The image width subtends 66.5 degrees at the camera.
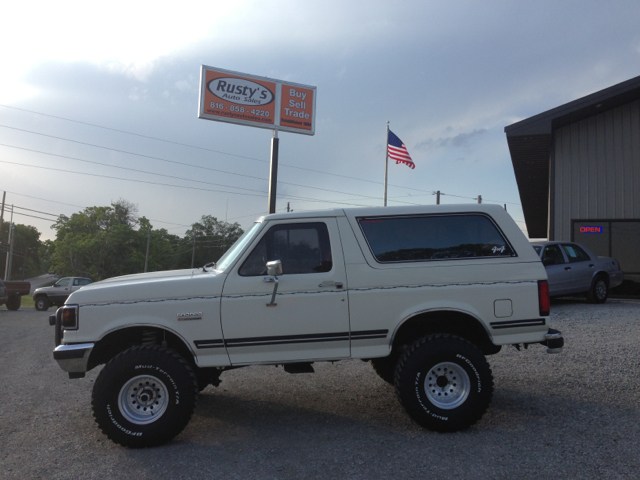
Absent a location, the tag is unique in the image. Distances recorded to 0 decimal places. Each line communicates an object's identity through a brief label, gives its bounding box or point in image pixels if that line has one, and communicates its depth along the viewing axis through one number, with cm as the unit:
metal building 1622
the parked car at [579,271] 1249
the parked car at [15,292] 2331
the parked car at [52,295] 2517
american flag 2548
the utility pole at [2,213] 5173
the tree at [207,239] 9118
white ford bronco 437
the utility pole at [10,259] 5776
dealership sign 1916
